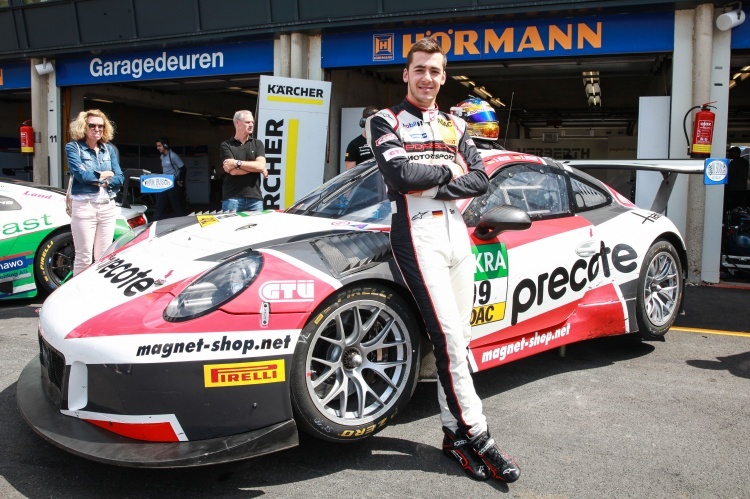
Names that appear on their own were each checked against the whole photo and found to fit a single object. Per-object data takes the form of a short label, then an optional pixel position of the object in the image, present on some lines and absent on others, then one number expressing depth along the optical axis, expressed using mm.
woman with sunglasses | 5473
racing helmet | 4367
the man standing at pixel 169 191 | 12281
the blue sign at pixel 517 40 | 8836
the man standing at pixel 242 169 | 5945
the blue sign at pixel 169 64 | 11635
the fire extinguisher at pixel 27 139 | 14125
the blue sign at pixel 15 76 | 14930
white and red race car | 2557
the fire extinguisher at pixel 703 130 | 8156
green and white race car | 6062
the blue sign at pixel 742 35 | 8297
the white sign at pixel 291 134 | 8430
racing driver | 2846
